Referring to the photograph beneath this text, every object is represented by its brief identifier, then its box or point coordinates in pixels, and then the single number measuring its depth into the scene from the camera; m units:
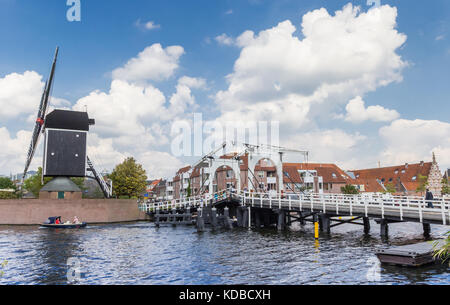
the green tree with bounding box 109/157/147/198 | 56.97
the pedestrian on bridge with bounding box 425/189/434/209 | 24.58
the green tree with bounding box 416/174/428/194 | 64.62
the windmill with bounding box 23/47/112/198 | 45.94
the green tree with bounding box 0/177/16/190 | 80.75
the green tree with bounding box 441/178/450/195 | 58.25
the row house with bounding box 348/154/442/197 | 77.56
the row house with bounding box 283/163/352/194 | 71.86
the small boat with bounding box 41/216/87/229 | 37.00
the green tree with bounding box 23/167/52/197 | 60.26
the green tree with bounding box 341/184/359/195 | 64.50
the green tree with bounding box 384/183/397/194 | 70.06
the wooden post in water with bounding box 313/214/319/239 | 25.84
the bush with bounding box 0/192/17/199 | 44.50
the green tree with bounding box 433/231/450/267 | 8.46
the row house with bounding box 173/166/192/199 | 85.78
